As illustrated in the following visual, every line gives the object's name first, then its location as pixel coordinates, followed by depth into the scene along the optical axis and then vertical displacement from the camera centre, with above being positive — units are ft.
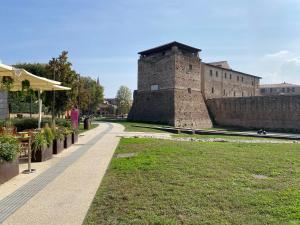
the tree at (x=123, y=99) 172.27 +10.59
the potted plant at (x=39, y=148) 20.35 -3.31
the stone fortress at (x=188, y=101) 92.86 +5.37
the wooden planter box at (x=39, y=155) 20.50 -3.99
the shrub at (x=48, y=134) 21.97 -2.20
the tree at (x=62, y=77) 50.88 +7.98
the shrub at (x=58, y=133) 24.40 -2.39
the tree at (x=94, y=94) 145.32 +12.20
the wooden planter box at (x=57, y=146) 24.21 -3.69
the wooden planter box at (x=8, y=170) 14.26 -3.86
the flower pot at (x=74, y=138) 31.50 -3.67
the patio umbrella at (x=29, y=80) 20.29 +3.50
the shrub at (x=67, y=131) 28.04 -2.48
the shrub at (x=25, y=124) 34.14 -1.88
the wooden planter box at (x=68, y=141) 27.71 -3.68
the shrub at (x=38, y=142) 20.27 -2.73
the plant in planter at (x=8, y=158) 14.42 -3.10
